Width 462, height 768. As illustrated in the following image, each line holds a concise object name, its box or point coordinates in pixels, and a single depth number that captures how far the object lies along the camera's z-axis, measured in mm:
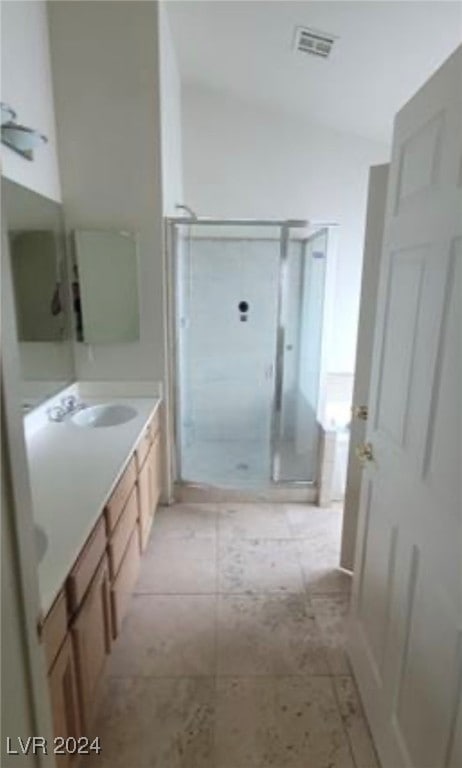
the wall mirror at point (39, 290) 2158
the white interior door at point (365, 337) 2111
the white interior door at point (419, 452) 1053
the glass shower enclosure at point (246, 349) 3273
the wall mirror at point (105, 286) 2791
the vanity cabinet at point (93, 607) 1196
